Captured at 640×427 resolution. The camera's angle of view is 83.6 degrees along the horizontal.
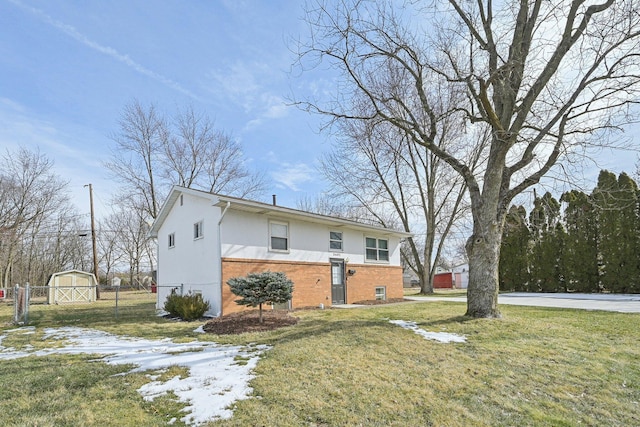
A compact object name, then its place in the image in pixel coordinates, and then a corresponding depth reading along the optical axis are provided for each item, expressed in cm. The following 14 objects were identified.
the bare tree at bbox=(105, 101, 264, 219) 2597
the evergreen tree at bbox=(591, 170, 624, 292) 1880
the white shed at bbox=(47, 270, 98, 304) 2212
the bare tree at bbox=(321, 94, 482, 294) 2497
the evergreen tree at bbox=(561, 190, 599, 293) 2023
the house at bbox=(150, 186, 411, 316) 1209
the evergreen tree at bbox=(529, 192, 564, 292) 2209
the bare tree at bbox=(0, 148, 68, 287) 2602
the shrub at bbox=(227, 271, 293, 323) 975
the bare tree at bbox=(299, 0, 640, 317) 853
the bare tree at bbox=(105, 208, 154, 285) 3809
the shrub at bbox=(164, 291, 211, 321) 1162
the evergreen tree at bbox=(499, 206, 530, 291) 2423
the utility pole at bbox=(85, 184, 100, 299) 2540
